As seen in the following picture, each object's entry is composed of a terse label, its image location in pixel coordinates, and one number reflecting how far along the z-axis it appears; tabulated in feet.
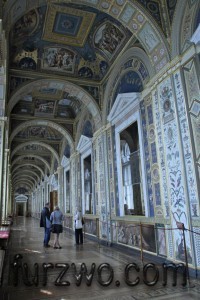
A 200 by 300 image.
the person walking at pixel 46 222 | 32.42
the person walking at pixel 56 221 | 31.35
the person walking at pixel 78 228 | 34.73
